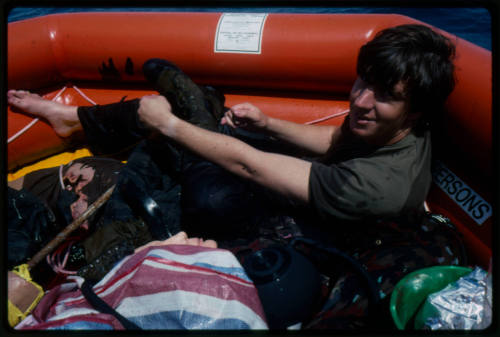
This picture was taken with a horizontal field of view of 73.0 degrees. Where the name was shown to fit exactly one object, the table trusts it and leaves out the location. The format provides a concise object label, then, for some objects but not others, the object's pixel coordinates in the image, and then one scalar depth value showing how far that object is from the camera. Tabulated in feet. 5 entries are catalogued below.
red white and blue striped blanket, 2.83
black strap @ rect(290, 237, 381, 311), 3.12
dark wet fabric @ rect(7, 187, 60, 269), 4.35
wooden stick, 4.33
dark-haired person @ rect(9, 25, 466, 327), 3.56
